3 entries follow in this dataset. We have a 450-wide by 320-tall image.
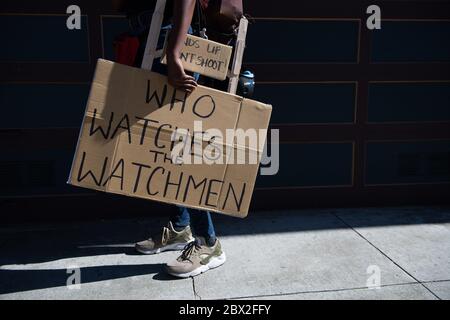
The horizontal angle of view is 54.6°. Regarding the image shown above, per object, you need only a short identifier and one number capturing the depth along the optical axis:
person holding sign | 2.18
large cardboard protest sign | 2.20
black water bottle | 2.43
